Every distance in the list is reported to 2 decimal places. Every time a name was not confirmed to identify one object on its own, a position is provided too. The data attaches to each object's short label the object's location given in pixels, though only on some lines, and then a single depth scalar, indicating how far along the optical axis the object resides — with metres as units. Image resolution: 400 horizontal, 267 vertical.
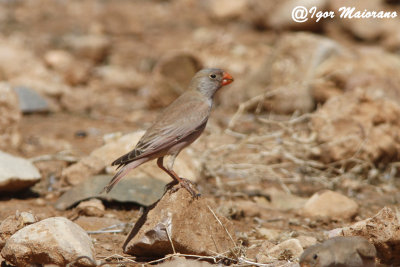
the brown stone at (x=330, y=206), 11.19
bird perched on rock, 8.91
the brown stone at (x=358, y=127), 13.66
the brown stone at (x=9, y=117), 13.34
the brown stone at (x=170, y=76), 18.97
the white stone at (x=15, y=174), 10.91
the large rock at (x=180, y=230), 8.47
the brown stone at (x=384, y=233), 8.17
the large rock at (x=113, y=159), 12.06
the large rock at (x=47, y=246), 7.84
